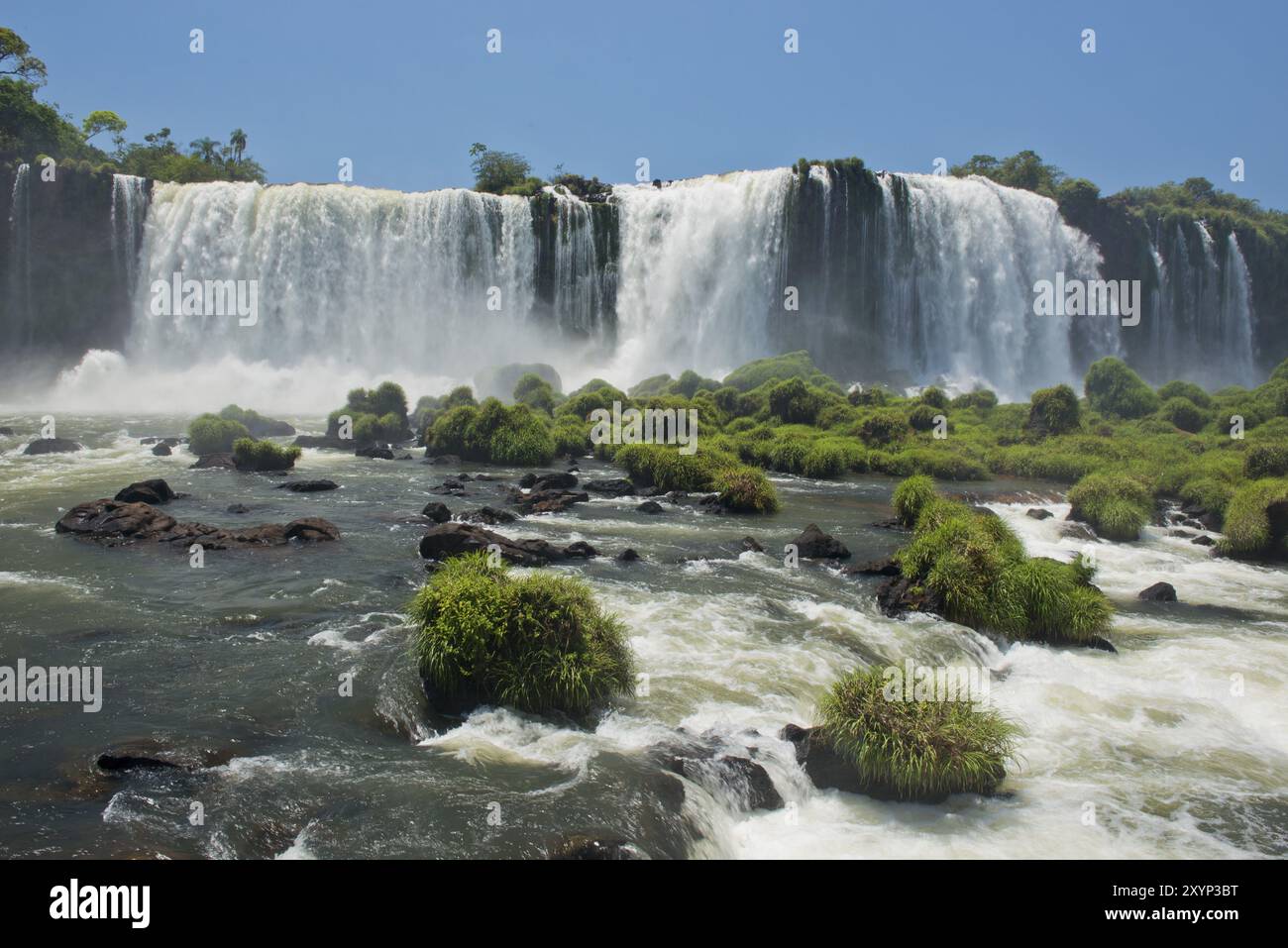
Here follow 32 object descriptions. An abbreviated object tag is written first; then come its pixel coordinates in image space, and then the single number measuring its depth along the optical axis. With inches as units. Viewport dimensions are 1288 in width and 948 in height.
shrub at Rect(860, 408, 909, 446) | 1370.6
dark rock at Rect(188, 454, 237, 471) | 1108.5
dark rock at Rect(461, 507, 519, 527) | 798.5
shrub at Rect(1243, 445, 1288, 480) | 957.8
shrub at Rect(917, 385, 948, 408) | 1599.3
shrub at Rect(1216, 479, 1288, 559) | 761.6
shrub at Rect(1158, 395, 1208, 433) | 1475.1
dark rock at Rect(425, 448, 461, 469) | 1205.7
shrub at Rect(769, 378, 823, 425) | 1541.6
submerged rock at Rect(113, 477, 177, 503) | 796.6
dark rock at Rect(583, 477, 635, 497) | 1010.3
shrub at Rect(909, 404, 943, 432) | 1487.9
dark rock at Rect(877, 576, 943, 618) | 557.6
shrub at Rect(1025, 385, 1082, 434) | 1357.0
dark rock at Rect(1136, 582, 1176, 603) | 625.3
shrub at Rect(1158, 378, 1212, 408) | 1633.9
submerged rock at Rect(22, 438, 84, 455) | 1175.0
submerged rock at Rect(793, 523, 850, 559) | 706.2
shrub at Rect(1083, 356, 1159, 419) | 1609.3
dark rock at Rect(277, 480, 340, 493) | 952.9
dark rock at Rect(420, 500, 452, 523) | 791.7
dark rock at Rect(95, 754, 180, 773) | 316.4
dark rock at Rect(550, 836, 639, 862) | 264.8
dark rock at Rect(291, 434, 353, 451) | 1349.7
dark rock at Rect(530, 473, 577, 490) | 975.8
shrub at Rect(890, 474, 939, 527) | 829.8
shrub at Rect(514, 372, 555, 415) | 1643.7
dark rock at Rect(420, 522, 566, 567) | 639.1
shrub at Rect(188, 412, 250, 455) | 1229.1
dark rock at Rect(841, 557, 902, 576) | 645.9
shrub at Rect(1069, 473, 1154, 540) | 832.9
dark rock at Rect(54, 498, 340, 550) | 675.4
